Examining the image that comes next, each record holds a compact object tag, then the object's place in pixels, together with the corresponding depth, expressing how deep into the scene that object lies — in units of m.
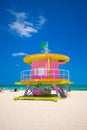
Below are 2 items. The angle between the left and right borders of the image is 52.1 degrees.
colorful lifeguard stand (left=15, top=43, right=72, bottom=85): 9.13
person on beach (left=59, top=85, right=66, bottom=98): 10.30
